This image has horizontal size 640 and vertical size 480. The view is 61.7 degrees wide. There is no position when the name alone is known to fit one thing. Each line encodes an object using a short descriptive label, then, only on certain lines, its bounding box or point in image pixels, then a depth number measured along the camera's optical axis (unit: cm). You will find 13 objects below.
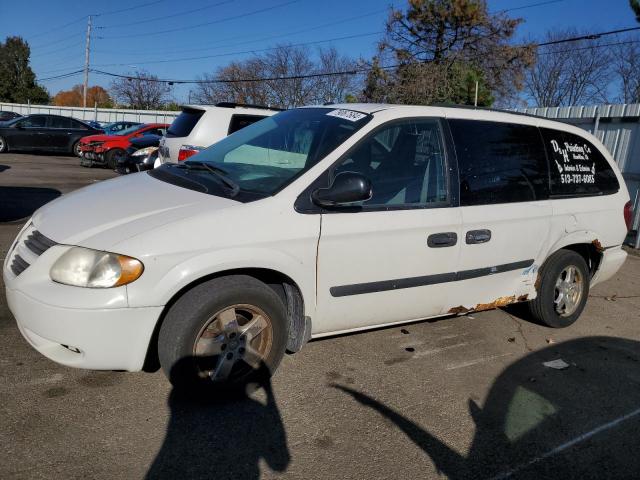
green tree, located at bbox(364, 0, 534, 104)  2302
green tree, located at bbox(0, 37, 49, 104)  6438
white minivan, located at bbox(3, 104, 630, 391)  276
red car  1614
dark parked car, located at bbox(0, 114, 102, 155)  1892
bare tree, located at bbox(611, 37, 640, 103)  3559
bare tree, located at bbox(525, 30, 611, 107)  3922
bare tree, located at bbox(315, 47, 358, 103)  4275
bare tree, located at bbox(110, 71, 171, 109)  6144
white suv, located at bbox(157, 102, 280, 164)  855
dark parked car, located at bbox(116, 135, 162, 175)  1174
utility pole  5083
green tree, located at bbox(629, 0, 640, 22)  1195
